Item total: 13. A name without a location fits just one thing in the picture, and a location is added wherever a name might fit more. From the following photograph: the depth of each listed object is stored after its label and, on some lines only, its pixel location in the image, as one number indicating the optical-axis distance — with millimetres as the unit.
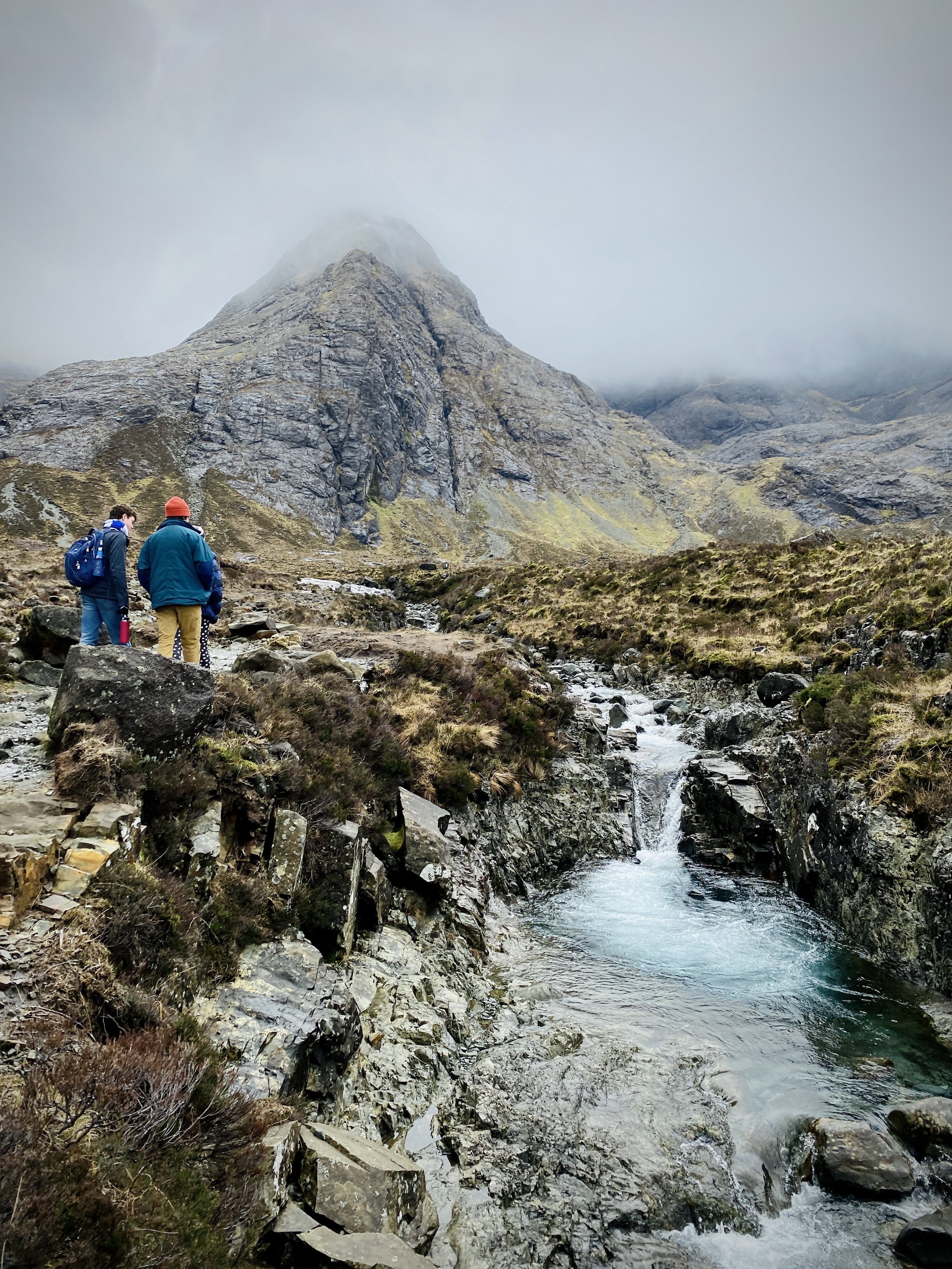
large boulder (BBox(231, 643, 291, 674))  14356
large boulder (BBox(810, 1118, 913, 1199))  6770
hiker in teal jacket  9930
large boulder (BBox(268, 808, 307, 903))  8141
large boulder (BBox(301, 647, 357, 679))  15273
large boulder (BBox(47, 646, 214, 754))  7367
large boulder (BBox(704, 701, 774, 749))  18312
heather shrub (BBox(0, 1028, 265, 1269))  3111
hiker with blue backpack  9766
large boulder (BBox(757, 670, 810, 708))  18844
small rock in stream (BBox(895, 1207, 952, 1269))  5895
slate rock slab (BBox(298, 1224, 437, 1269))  4273
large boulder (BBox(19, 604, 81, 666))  11727
